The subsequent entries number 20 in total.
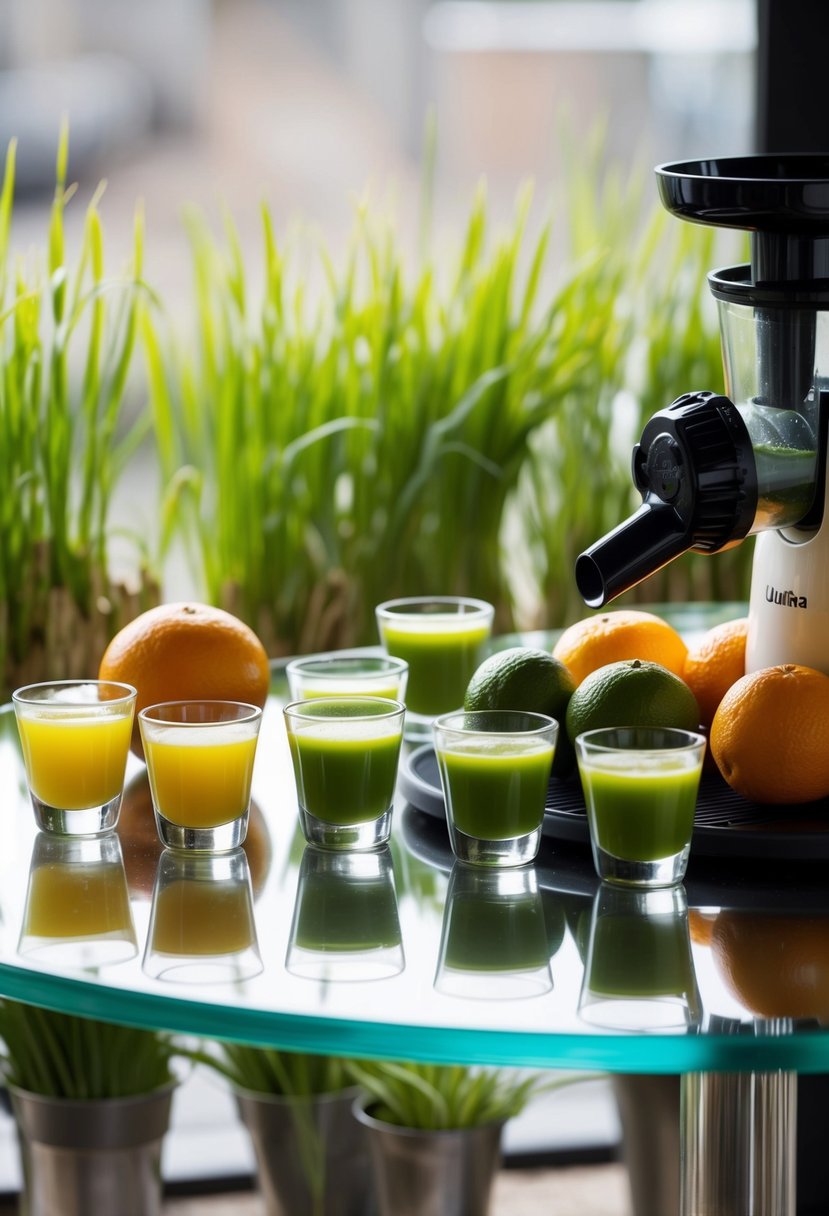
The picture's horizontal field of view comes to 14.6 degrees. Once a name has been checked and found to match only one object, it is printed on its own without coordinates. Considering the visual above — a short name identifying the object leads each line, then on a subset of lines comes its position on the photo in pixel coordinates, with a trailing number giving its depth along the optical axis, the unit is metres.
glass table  1.18
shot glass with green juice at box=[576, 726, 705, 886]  1.27
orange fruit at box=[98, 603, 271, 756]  1.42
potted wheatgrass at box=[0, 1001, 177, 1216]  1.73
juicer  1.33
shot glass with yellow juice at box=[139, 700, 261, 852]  1.33
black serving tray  1.30
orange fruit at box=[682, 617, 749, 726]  1.42
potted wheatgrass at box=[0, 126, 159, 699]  1.71
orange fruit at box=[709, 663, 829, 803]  1.32
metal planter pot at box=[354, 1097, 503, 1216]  1.76
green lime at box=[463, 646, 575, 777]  1.37
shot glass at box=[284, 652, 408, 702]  1.42
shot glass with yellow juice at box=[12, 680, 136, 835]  1.35
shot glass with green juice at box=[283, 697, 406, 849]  1.33
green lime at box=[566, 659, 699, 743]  1.34
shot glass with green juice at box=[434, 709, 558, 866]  1.30
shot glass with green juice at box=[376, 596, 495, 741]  1.50
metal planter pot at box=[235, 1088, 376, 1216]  1.79
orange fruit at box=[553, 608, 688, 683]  1.42
